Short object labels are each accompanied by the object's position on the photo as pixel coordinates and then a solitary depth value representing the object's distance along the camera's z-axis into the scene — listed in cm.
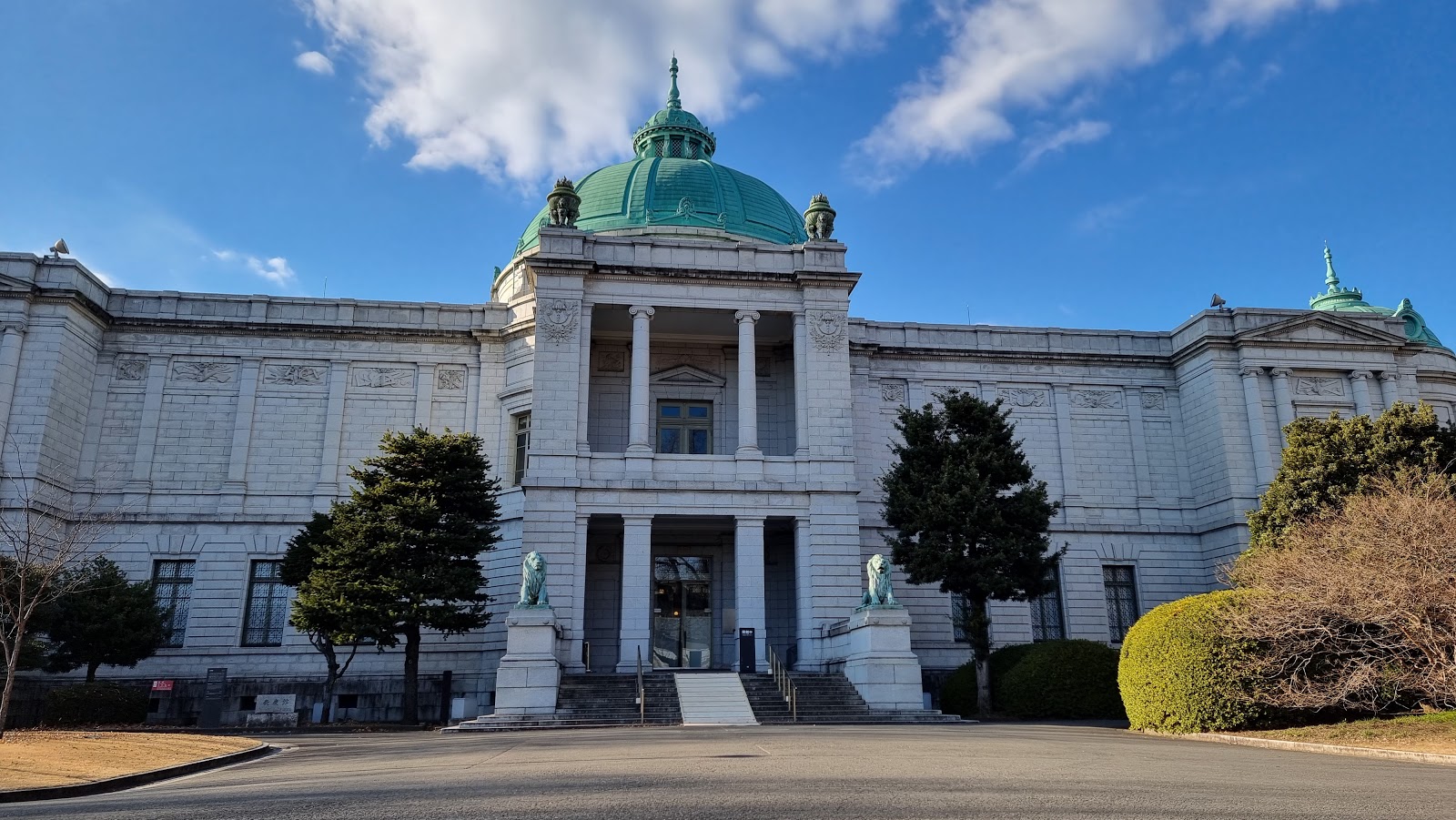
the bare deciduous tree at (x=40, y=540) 2058
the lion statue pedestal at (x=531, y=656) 2275
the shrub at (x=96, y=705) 2508
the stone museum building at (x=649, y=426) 2919
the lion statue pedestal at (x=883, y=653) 2386
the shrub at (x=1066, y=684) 2477
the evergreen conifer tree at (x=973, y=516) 2655
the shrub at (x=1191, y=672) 1812
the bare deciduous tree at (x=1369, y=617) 1681
